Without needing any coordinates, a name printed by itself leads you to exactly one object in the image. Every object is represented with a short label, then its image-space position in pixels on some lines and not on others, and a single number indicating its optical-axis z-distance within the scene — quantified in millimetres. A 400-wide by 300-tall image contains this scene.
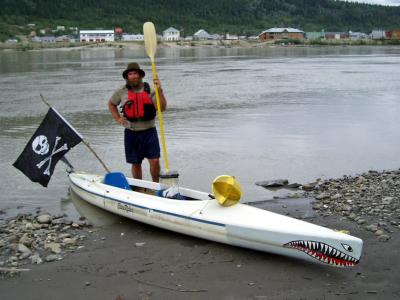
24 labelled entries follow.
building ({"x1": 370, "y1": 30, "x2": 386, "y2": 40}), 150000
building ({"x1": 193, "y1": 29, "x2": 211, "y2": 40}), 148400
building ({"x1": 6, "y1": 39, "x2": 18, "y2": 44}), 118262
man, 7115
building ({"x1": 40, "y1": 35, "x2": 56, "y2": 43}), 131375
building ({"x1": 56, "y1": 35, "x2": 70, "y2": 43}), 132075
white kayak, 5066
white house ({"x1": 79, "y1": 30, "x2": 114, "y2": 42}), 139250
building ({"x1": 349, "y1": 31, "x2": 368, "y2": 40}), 159962
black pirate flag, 7773
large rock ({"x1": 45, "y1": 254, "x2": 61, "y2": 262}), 5723
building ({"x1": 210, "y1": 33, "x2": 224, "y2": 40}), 147300
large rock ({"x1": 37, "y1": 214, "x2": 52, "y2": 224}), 6977
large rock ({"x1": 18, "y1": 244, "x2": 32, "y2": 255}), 5941
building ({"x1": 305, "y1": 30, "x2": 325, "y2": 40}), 158125
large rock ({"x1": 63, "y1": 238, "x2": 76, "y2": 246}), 6197
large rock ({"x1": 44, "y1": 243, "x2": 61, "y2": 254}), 5974
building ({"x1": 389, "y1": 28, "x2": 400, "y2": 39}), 139512
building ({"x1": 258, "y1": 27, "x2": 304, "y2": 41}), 148500
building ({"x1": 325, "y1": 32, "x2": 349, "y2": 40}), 158750
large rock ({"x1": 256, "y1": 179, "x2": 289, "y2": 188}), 8898
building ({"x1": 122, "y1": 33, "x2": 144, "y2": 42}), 141125
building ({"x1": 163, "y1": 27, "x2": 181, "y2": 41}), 148500
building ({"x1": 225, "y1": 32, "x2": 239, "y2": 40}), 147625
